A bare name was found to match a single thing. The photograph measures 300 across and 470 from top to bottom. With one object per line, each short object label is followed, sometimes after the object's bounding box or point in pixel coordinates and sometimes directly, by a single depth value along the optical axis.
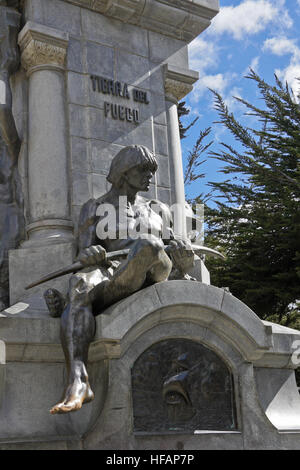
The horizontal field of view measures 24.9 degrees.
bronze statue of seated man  5.78
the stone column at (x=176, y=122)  8.93
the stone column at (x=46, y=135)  7.67
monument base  5.83
